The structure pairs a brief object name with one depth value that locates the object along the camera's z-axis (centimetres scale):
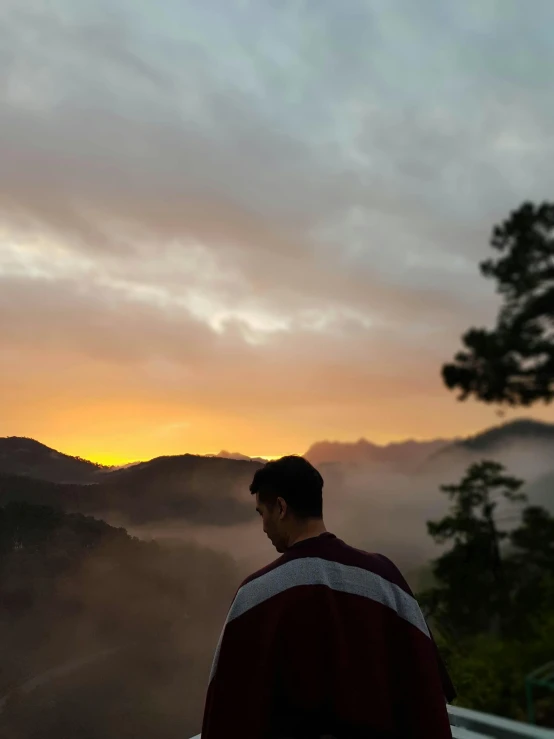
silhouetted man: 81
